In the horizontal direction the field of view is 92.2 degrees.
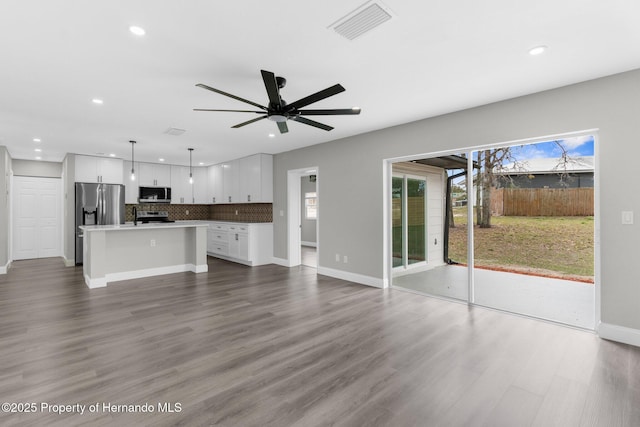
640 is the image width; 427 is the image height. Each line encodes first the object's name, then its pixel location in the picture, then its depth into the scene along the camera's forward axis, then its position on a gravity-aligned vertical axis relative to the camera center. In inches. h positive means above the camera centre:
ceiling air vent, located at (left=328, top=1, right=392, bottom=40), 80.0 +52.7
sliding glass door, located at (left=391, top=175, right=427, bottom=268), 209.2 -6.9
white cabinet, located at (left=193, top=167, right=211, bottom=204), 349.7 +30.0
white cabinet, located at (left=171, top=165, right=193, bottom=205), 334.6 +28.9
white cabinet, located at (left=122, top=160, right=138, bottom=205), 303.7 +26.7
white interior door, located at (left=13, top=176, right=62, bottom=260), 300.4 -4.9
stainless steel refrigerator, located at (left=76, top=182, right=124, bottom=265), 270.2 +7.0
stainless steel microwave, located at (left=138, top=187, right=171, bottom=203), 310.6 +18.5
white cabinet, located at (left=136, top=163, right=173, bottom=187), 313.4 +39.2
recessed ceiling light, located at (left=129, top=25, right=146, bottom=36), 87.6 +52.7
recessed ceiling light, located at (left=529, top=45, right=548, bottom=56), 98.4 +52.0
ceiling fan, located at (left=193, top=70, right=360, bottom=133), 99.0 +38.4
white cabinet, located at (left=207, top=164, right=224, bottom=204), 330.6 +29.4
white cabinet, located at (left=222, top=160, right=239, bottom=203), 304.7 +31.2
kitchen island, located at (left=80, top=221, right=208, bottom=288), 196.2 -27.8
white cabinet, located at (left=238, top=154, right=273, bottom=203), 275.9 +30.8
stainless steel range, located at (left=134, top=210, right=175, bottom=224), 307.5 -3.8
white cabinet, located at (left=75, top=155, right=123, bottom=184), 272.4 +39.5
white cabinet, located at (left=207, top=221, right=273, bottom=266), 273.0 -28.3
